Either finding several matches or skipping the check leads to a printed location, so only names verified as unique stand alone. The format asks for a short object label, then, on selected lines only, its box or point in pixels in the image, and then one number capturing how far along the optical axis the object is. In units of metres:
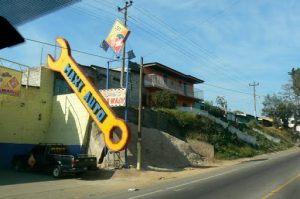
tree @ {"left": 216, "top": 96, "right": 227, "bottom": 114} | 68.38
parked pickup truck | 23.78
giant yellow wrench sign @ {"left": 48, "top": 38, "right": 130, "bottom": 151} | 26.52
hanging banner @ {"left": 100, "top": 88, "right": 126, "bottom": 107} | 28.88
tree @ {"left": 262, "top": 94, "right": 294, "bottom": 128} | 83.56
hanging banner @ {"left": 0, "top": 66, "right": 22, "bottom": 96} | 27.75
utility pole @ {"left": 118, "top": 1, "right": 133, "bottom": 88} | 38.27
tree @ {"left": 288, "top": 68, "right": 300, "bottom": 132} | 83.90
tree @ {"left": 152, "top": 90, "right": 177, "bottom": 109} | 46.36
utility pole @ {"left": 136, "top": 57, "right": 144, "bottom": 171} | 27.83
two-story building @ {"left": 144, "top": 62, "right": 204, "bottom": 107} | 52.19
